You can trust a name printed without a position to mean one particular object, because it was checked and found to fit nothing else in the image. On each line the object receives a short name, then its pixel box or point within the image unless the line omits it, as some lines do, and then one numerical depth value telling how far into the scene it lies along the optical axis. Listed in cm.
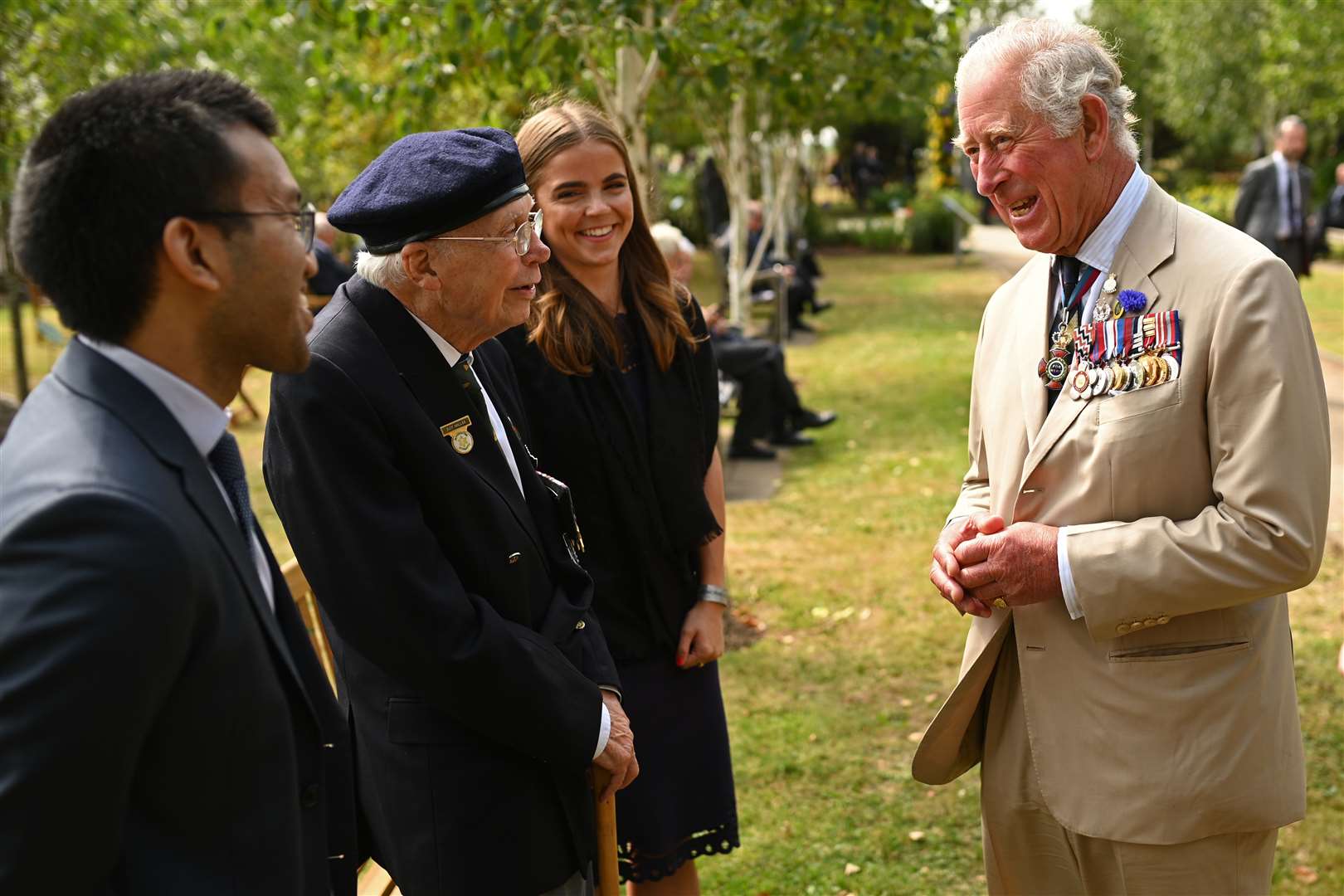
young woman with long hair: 300
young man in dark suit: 135
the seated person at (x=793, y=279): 1659
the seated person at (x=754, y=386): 982
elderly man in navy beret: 213
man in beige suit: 221
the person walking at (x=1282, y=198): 1205
